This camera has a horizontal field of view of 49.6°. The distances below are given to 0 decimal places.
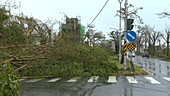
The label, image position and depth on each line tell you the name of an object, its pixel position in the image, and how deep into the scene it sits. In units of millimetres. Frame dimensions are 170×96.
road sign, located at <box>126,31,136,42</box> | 12605
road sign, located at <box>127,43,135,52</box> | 13502
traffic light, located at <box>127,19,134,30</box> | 13934
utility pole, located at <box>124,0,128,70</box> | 14448
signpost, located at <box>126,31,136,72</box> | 12609
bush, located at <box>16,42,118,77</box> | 9870
